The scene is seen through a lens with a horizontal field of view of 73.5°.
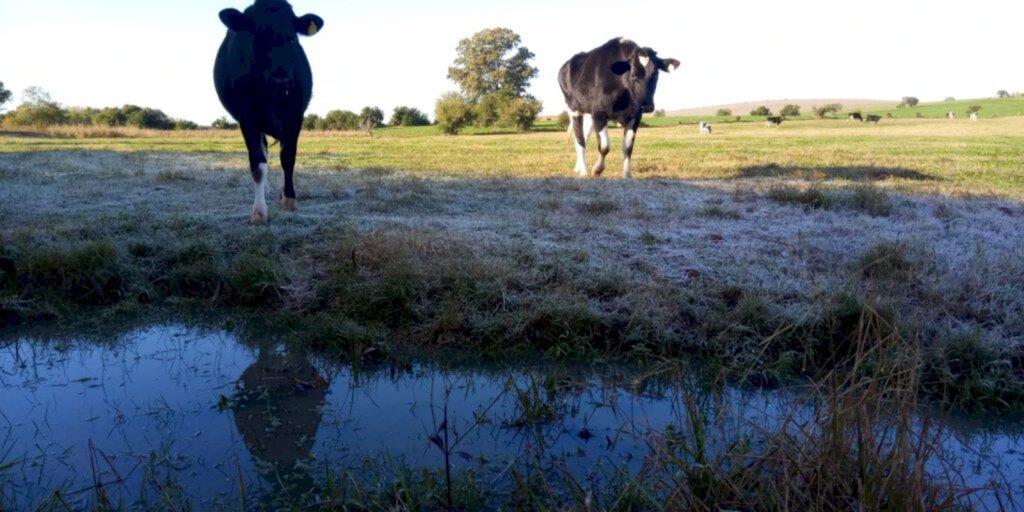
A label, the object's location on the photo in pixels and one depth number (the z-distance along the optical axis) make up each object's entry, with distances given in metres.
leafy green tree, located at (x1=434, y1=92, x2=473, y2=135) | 56.00
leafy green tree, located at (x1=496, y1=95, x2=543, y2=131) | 54.49
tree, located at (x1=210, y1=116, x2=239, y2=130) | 50.93
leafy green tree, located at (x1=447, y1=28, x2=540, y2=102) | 62.59
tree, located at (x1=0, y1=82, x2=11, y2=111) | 55.36
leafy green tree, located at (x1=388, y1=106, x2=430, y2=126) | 70.06
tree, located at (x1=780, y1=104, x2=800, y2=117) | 73.50
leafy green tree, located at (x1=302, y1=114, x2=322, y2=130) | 59.59
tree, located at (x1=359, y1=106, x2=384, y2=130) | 63.28
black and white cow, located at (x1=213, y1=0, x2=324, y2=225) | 6.85
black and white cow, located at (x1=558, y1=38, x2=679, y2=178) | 11.73
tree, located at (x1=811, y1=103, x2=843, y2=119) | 69.50
